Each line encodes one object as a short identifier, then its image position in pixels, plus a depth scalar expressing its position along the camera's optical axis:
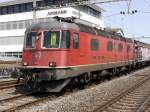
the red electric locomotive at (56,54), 14.09
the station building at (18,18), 58.19
